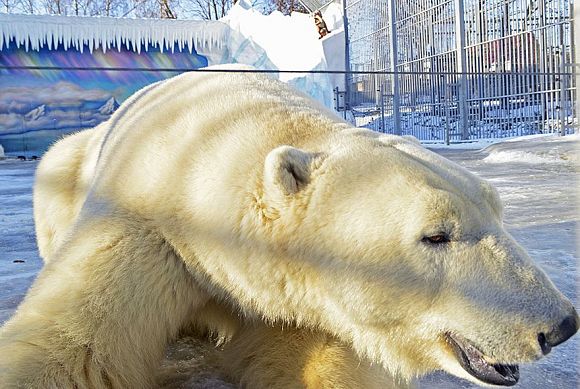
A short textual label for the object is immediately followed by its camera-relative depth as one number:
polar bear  1.09
